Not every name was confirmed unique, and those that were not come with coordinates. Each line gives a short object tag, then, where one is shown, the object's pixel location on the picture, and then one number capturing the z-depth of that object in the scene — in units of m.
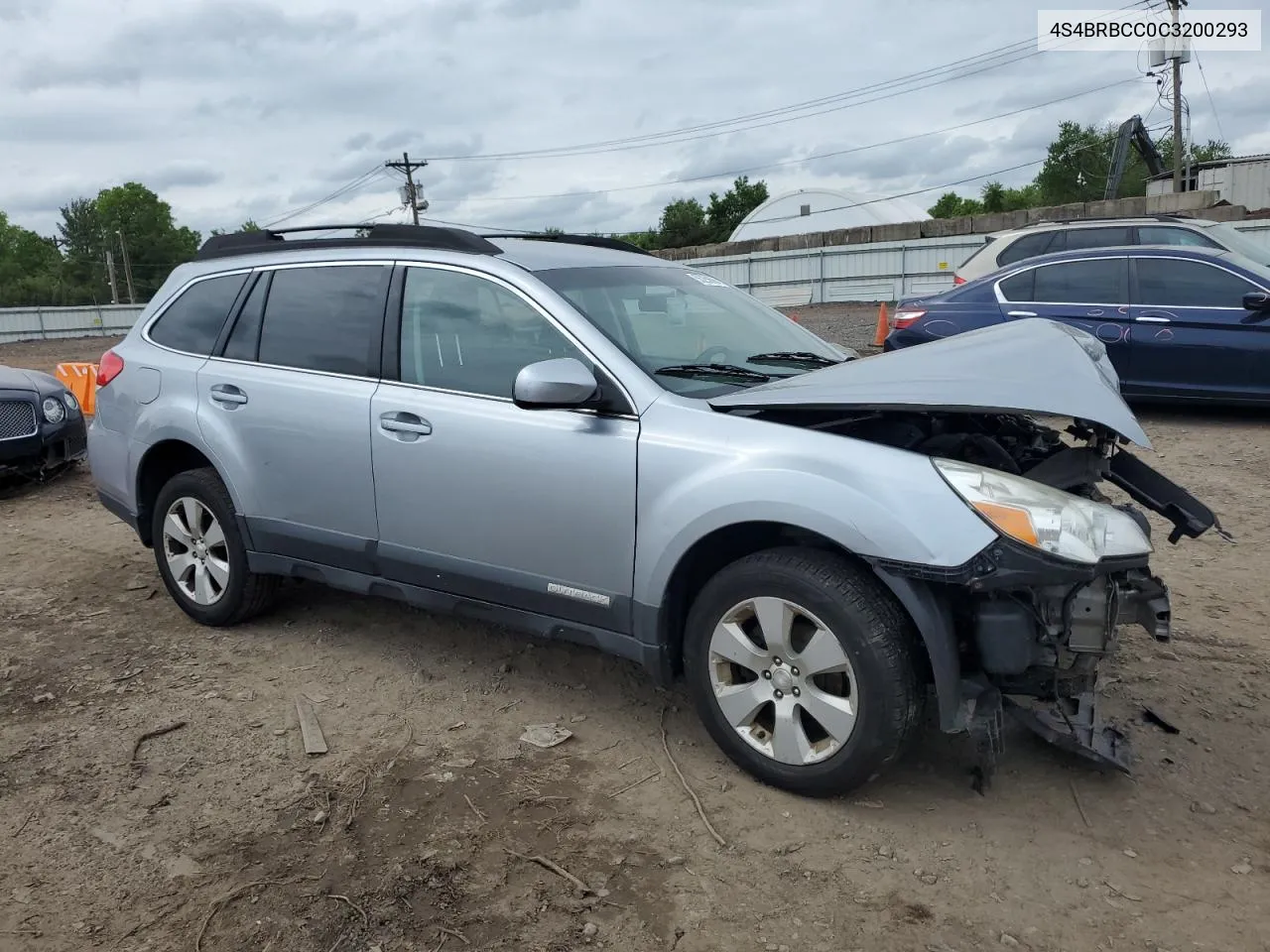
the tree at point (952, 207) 80.47
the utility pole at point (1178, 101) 30.44
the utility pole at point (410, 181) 53.91
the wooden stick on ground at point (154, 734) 3.68
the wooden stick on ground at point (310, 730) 3.64
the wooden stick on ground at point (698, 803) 3.00
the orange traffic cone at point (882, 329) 13.31
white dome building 49.38
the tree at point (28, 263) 79.62
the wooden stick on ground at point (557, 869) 2.79
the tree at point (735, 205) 68.56
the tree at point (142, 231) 91.31
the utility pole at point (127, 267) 85.55
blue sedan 8.36
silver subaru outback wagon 2.89
